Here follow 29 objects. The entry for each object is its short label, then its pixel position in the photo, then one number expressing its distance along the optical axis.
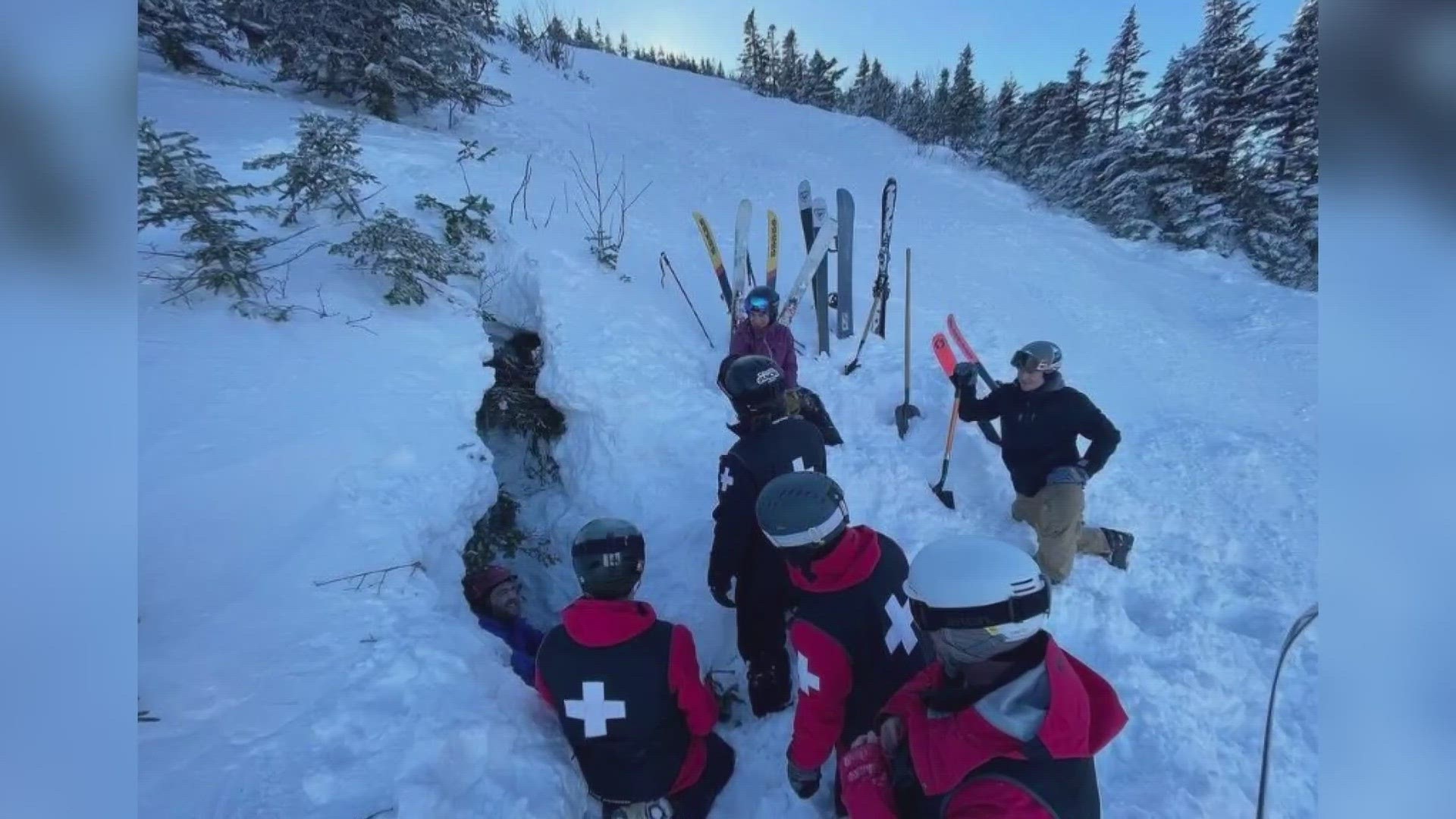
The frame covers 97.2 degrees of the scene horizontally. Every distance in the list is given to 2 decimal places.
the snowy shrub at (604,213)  7.37
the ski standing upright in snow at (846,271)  7.60
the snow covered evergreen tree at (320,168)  5.24
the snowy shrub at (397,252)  5.25
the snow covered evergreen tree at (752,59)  37.97
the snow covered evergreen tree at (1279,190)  11.19
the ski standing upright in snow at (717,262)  7.42
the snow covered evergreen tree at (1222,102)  15.35
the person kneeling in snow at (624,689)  2.70
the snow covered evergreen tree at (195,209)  4.13
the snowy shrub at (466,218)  6.21
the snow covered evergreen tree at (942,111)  29.20
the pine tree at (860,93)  35.22
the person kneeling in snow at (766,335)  6.03
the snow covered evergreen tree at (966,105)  28.84
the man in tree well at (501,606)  4.06
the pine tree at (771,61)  37.81
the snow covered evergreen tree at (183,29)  6.72
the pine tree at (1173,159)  15.89
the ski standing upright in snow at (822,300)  7.30
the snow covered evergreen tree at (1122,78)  20.05
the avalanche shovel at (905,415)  6.06
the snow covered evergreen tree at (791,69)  36.00
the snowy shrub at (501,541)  4.51
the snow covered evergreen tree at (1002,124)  24.91
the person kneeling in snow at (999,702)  1.54
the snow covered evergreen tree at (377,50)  8.09
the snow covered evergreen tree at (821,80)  35.16
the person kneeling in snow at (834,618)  2.49
